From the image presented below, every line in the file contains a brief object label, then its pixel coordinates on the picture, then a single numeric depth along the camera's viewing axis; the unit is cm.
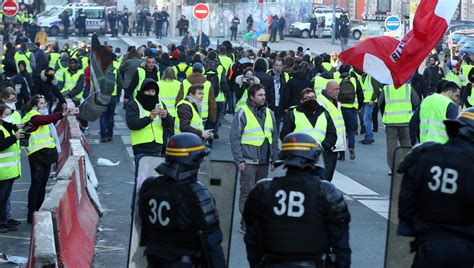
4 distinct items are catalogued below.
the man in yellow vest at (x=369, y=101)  2219
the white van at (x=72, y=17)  6600
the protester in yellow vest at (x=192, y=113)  1413
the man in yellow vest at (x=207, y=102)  1861
